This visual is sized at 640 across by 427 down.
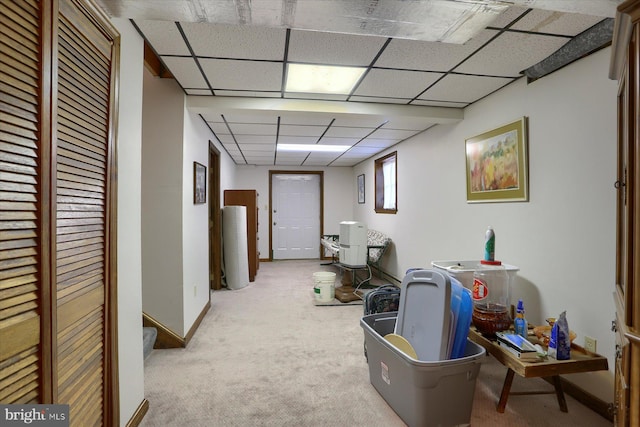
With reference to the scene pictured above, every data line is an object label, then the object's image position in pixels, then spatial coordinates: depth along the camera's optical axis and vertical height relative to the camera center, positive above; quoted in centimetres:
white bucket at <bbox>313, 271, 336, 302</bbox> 420 -96
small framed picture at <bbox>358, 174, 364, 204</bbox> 688 +54
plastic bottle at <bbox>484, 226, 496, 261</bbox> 246 -24
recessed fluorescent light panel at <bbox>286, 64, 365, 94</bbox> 235 +106
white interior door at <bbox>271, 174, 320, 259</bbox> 762 -7
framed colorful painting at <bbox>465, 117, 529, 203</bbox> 251 +43
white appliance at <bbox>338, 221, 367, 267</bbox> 462 -45
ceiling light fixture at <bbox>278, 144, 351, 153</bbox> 507 +108
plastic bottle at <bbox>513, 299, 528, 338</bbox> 201 -69
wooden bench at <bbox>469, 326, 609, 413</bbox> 168 -81
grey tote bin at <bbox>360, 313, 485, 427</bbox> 166 -93
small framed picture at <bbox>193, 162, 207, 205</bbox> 317 +30
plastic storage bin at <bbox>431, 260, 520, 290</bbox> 240 -44
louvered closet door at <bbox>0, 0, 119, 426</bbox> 90 +1
